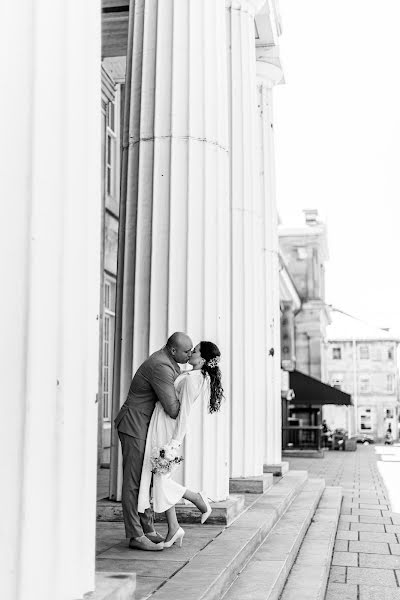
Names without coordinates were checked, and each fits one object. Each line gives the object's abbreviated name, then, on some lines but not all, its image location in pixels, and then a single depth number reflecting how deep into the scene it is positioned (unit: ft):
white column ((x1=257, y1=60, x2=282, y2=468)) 41.19
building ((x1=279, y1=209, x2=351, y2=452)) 133.28
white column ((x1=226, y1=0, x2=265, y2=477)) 31.86
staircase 16.16
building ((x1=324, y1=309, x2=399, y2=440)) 229.25
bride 18.98
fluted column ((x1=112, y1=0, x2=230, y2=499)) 23.71
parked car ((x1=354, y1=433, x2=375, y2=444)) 160.12
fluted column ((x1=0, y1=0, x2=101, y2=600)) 10.35
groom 19.12
